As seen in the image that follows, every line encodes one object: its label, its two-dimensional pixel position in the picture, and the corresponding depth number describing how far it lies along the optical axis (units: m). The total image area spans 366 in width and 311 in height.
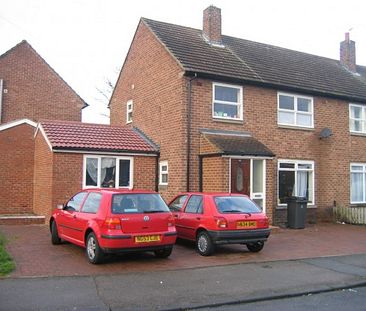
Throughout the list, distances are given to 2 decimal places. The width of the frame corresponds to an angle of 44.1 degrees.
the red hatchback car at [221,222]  10.20
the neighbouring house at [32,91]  26.16
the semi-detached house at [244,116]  15.47
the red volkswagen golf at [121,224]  8.82
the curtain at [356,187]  19.56
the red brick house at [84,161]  15.16
